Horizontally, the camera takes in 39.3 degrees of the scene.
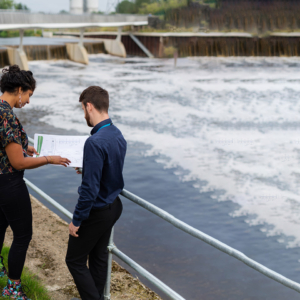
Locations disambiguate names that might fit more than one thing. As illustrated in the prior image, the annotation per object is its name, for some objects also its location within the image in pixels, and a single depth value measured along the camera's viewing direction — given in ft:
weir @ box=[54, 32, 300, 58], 157.79
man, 7.25
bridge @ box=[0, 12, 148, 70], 102.83
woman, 7.79
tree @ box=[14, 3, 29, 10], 301.06
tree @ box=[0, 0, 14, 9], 303.40
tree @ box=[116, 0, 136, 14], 245.96
